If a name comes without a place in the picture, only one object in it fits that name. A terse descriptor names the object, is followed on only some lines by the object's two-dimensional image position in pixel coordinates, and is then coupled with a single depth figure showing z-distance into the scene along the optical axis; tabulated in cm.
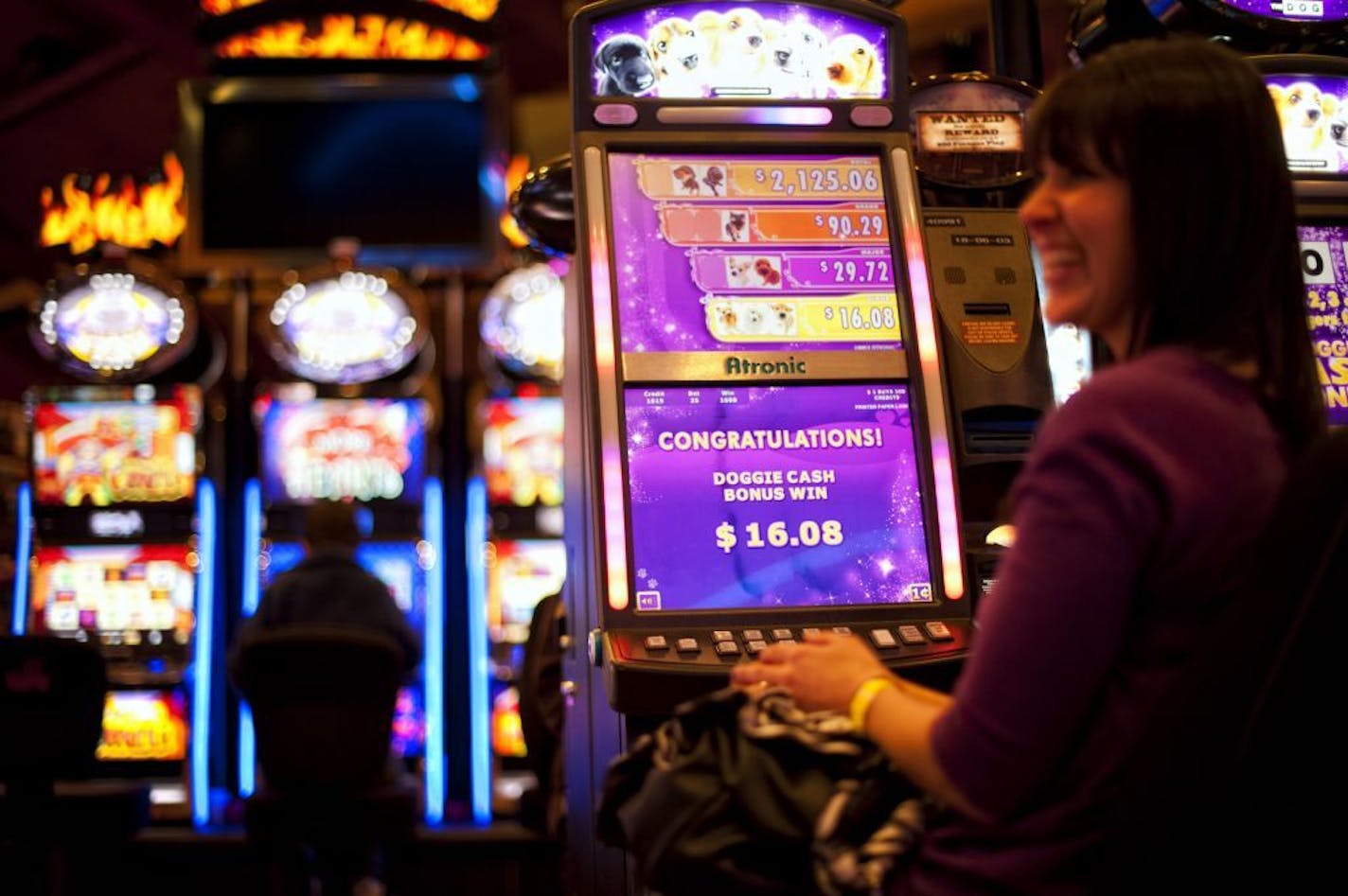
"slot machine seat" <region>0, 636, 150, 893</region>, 410
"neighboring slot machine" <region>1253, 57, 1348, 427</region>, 293
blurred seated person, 542
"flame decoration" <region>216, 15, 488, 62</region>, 671
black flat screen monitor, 666
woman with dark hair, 121
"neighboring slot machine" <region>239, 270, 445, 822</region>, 612
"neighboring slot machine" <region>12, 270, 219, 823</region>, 599
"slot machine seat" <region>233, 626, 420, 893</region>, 426
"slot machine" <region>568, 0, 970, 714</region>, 232
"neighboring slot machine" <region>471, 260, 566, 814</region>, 611
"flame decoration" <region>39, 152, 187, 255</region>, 652
